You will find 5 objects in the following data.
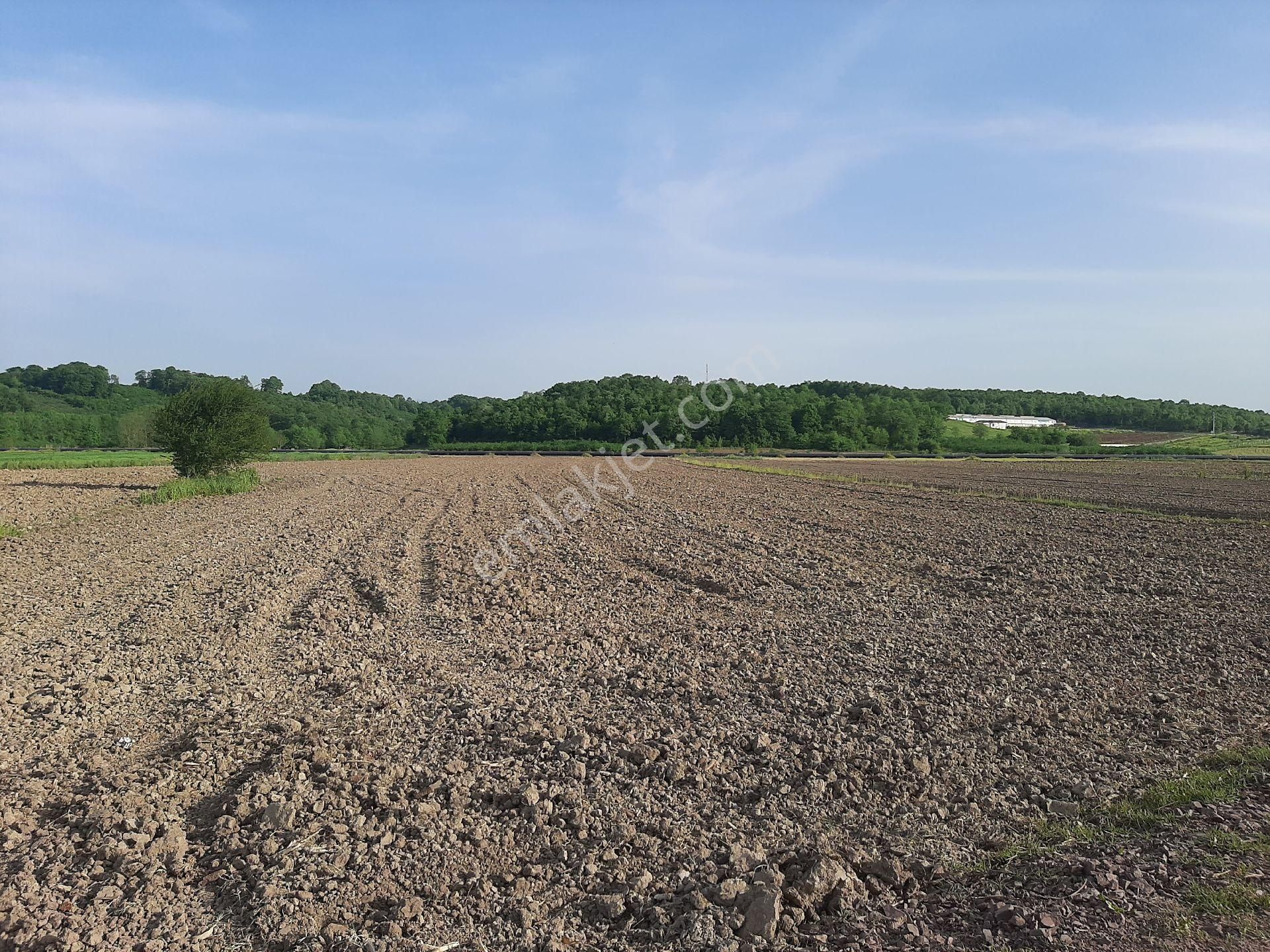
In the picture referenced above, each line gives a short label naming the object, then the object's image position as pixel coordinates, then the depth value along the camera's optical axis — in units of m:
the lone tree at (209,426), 29.81
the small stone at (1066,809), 4.52
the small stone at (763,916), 3.45
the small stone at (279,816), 4.33
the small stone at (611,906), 3.64
